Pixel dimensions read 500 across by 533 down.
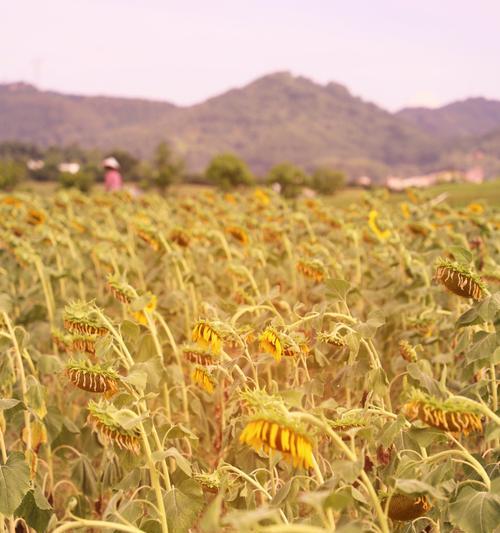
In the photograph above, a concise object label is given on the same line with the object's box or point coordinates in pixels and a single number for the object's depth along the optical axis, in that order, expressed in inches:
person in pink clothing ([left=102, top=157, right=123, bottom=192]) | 513.4
